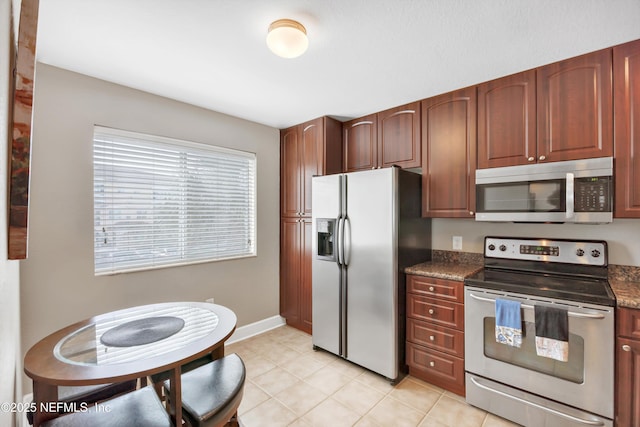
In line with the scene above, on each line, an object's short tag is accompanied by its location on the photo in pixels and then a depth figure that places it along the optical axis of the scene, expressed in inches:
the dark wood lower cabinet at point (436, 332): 85.2
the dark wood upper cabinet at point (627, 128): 69.2
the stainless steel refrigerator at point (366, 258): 92.0
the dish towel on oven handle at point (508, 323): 72.9
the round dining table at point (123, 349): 44.1
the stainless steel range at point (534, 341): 64.8
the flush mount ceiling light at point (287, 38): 61.6
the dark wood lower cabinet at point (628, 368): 61.2
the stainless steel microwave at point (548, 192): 72.7
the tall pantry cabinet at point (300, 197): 124.2
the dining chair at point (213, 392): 48.6
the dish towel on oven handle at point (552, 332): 67.4
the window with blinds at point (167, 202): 91.4
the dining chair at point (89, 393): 54.0
